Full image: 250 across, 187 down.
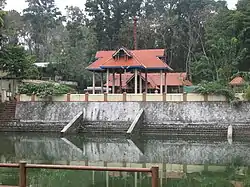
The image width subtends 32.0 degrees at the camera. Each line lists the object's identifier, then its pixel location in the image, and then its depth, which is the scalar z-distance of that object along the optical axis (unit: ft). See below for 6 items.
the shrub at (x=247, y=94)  91.39
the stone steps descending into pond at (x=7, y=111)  103.09
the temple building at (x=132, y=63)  110.22
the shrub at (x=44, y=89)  103.04
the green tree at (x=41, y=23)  217.97
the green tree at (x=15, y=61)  112.88
